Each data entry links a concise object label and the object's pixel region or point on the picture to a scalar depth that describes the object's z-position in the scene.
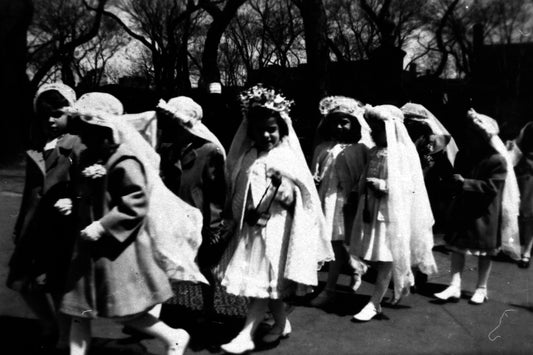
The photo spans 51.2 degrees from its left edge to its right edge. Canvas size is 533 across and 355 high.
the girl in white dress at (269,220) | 3.81
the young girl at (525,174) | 5.75
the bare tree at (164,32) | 6.08
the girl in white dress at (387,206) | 4.58
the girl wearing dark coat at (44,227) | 3.53
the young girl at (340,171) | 5.02
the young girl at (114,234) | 3.12
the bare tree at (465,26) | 5.96
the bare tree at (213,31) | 6.82
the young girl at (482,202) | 4.95
